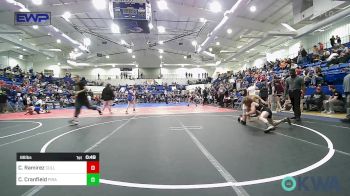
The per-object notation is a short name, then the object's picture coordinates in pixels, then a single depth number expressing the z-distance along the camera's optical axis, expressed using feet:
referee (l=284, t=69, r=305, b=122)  28.06
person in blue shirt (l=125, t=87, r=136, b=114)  50.56
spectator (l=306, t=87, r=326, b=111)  37.52
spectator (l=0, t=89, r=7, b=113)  61.45
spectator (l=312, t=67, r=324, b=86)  40.26
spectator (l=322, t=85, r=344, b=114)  33.99
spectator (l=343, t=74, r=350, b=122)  26.44
